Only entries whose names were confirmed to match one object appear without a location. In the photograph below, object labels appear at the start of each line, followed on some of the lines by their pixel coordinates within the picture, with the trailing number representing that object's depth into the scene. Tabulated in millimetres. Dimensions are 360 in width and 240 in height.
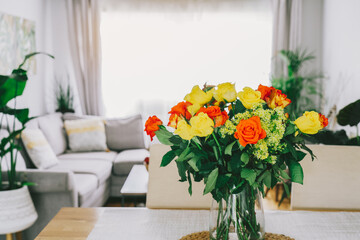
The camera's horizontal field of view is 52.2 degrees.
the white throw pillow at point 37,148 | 3352
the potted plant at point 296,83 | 4276
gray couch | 2730
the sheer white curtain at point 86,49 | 4832
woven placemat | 1135
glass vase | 976
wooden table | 1193
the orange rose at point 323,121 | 988
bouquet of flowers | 904
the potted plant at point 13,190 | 2426
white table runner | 1188
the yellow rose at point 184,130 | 898
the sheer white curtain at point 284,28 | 4766
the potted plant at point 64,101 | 4711
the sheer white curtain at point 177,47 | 4973
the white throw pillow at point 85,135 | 4285
